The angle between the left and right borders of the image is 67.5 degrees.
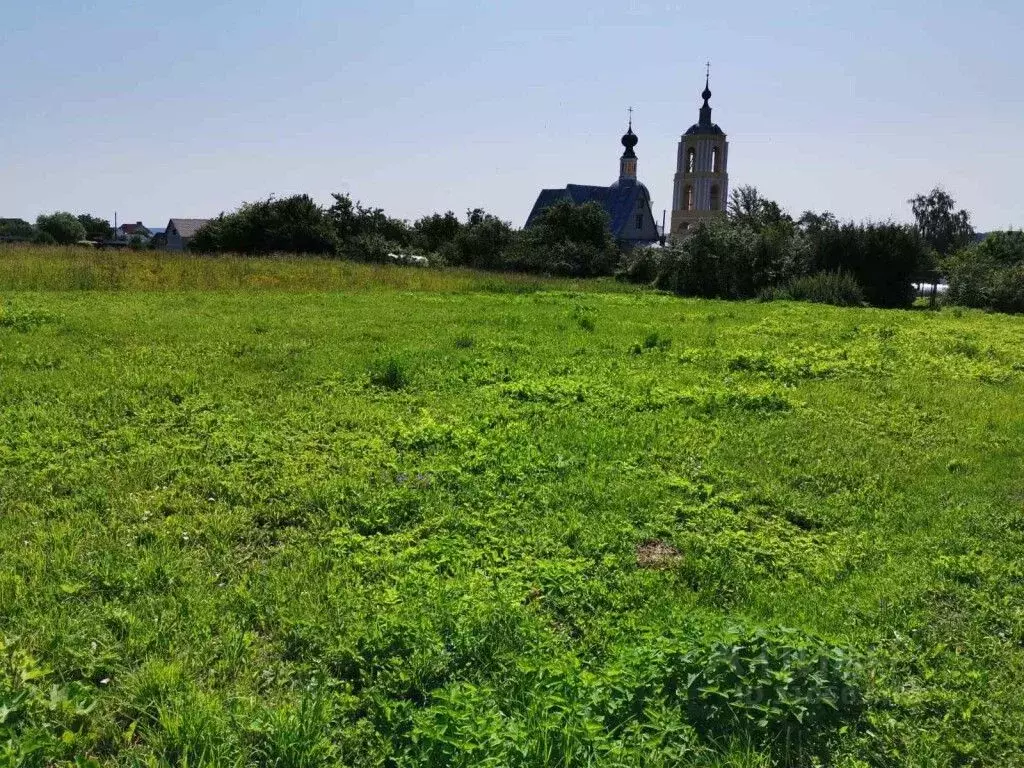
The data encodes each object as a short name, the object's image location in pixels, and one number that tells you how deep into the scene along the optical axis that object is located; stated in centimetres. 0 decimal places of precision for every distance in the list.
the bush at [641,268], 3282
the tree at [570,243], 3594
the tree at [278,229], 3581
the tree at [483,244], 3681
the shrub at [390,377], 840
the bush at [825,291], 2184
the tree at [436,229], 4675
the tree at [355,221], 3835
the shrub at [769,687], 275
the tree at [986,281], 2347
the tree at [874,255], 2439
